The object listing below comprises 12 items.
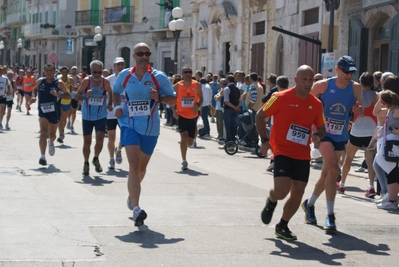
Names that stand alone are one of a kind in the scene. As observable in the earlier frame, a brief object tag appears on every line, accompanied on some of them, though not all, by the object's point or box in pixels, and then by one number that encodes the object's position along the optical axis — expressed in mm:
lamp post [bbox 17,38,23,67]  81688
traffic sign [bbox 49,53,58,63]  48188
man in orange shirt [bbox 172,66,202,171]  14328
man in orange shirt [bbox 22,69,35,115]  30609
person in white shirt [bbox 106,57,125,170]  13906
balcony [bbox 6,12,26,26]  79250
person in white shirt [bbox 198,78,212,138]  23141
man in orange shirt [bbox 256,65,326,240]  8047
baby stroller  18359
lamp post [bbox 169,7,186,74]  29994
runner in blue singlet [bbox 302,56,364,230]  8961
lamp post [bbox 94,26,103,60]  44750
